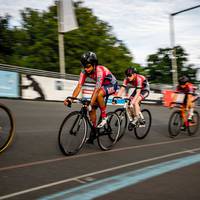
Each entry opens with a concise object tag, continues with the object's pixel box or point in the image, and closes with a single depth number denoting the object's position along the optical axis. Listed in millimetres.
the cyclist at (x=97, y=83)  6113
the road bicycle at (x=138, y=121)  7914
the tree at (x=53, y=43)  39375
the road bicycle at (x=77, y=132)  5797
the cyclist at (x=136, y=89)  8430
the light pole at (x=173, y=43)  25416
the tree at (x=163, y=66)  64688
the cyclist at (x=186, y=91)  9523
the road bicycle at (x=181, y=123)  9281
